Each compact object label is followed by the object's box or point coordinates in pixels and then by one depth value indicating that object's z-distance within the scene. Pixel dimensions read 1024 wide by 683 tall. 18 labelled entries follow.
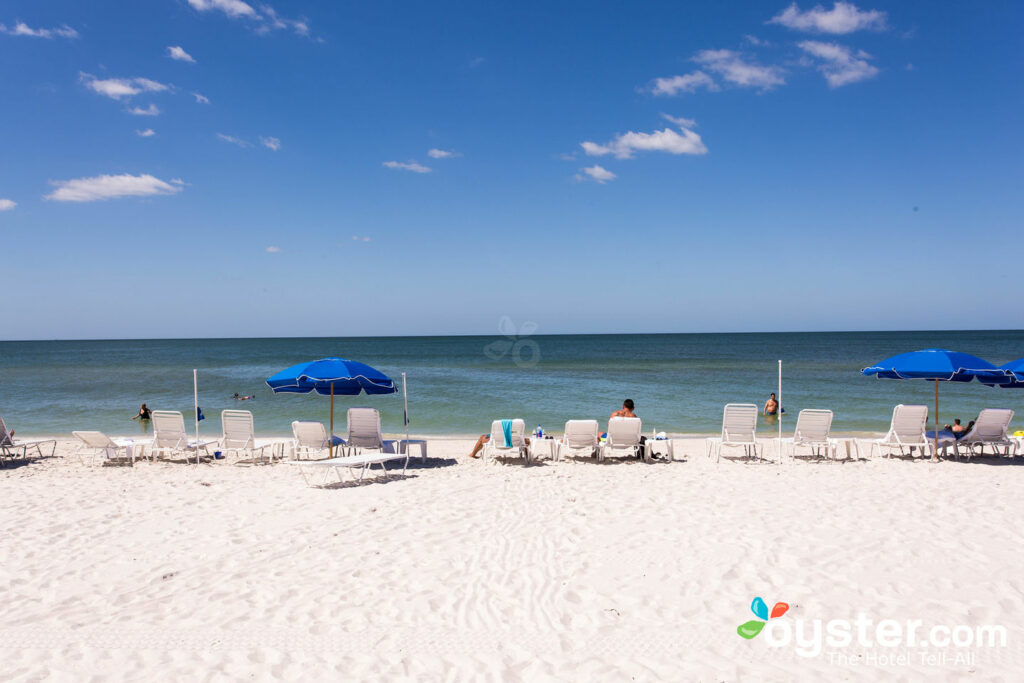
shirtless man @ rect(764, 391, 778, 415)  17.80
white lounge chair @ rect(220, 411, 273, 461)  9.61
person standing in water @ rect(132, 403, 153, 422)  17.03
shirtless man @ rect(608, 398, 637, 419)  10.44
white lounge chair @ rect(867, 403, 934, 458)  9.60
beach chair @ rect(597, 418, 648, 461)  9.39
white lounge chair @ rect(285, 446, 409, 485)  7.71
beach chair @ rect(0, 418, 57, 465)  9.44
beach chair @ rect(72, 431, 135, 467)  9.58
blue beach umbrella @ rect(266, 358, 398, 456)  8.84
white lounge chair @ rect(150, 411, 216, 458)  9.75
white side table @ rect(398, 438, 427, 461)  9.37
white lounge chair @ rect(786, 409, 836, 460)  9.58
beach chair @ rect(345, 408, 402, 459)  9.26
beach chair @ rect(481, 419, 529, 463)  9.38
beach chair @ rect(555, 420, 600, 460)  9.49
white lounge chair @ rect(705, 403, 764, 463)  9.70
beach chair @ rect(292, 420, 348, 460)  9.55
